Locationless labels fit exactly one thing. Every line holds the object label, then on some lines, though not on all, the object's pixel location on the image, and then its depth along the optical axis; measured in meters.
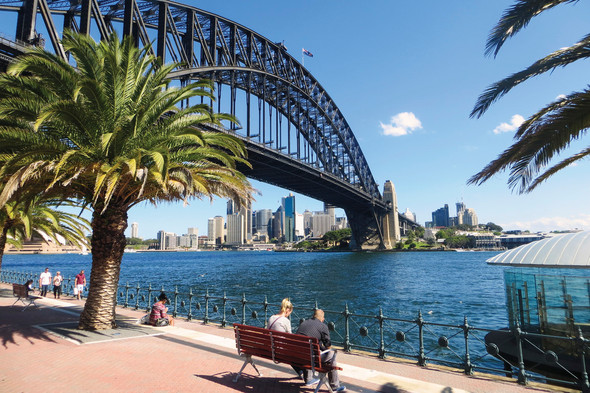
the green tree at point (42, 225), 15.80
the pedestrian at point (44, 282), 20.81
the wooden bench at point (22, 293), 15.60
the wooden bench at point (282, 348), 6.30
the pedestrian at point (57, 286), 20.55
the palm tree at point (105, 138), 9.80
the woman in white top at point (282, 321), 7.12
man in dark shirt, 6.36
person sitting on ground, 12.00
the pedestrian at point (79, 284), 19.92
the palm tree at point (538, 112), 5.33
